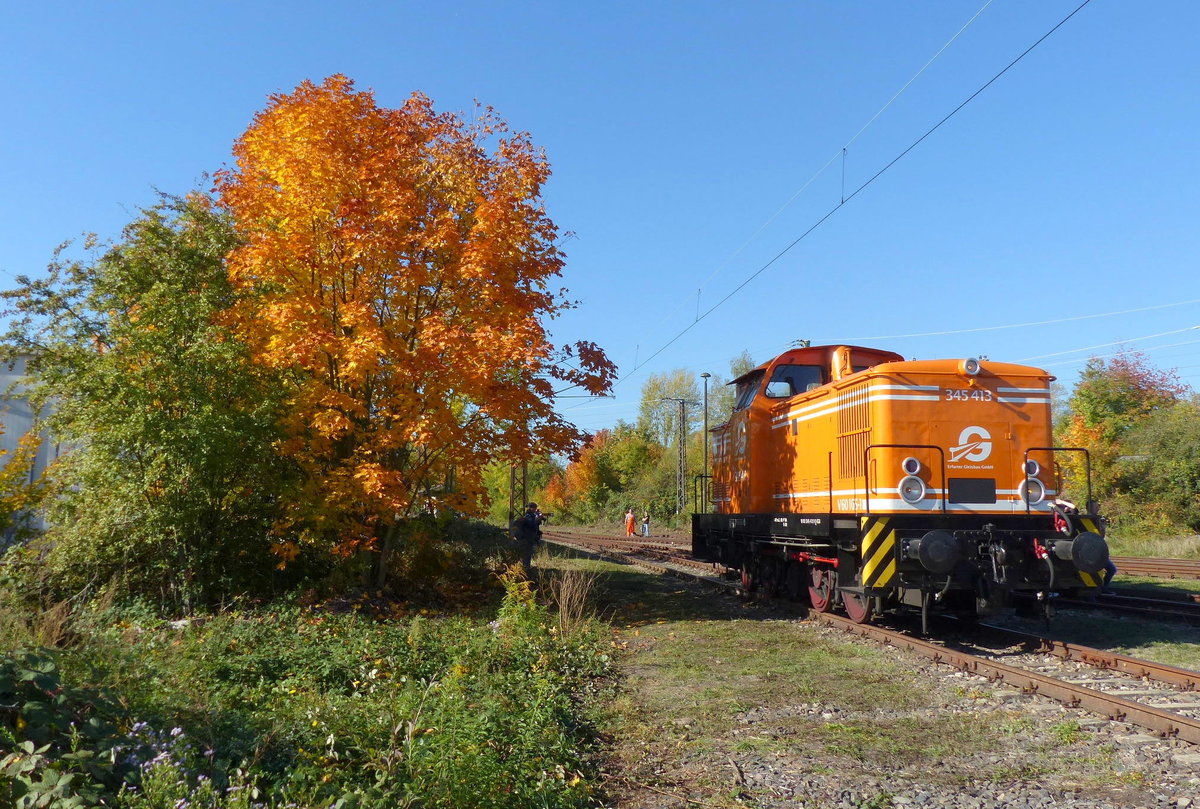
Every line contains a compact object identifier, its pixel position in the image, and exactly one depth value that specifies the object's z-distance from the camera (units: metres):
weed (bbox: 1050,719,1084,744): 6.05
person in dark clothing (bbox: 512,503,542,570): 17.88
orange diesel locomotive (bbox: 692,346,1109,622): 9.12
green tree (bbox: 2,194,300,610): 10.79
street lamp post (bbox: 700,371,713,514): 16.85
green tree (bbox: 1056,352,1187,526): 30.70
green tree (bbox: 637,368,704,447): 68.31
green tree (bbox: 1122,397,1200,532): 28.17
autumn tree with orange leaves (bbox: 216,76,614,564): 11.37
